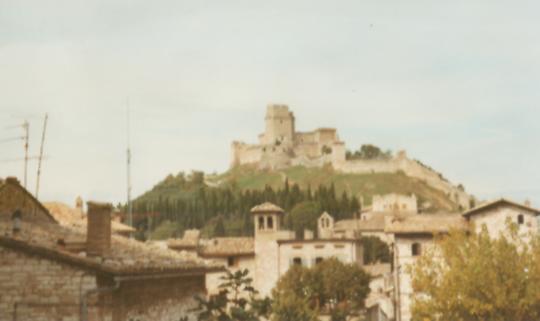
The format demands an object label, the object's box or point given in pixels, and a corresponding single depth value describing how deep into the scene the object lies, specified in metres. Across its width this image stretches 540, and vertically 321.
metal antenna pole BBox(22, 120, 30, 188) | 18.77
